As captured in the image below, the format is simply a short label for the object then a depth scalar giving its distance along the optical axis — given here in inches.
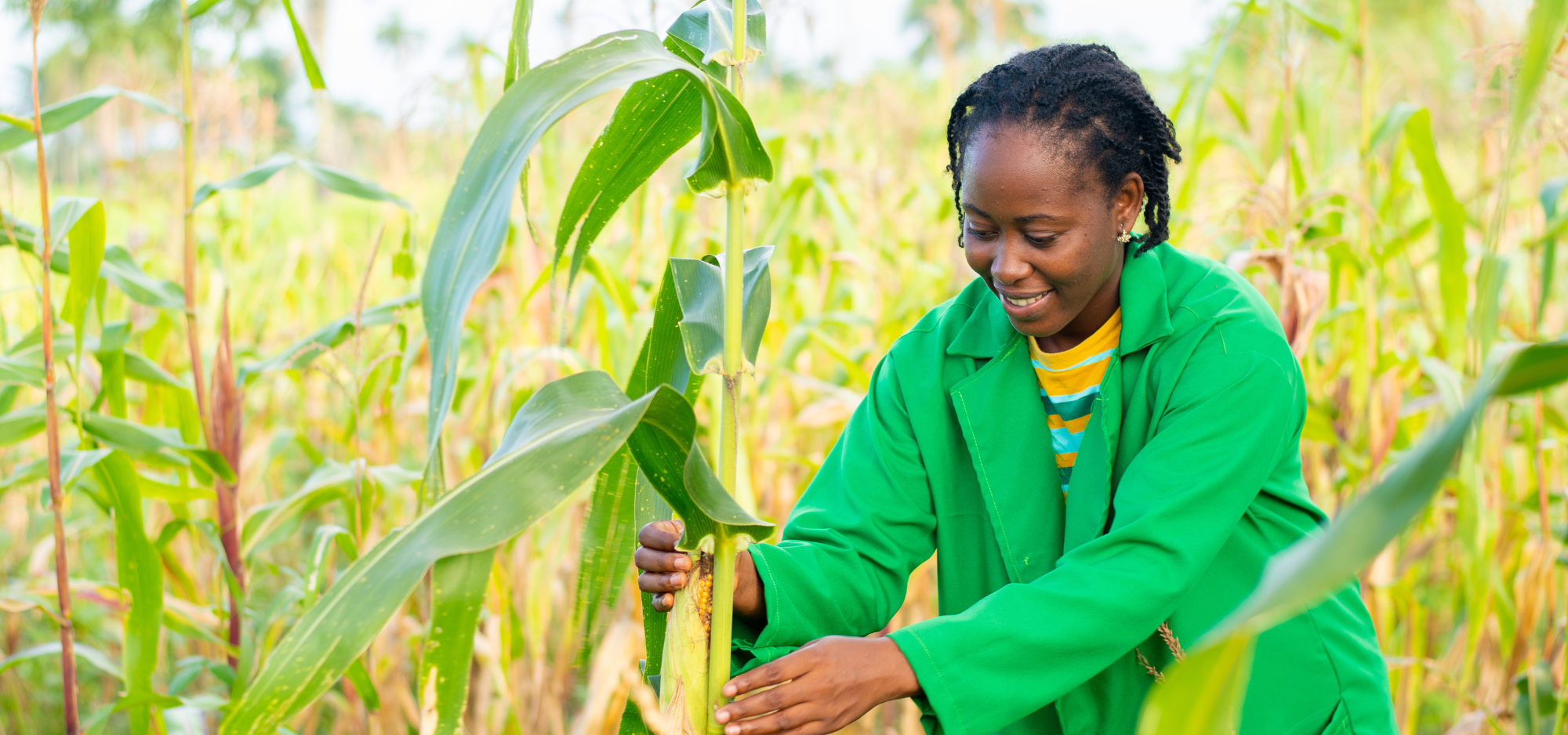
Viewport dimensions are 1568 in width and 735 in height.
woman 42.3
